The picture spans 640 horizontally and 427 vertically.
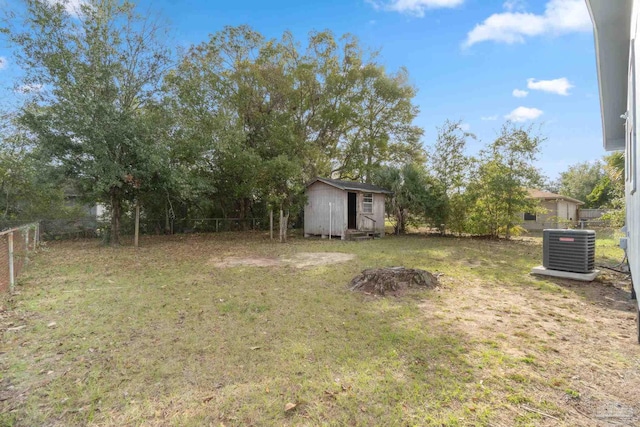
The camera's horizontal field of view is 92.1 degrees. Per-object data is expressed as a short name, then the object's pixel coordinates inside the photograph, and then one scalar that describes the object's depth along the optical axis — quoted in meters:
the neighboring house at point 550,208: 21.64
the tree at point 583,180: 35.88
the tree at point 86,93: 9.63
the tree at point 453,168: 15.15
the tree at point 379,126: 20.30
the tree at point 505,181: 13.41
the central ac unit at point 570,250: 6.21
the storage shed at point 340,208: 14.48
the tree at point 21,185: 11.29
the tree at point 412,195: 15.75
